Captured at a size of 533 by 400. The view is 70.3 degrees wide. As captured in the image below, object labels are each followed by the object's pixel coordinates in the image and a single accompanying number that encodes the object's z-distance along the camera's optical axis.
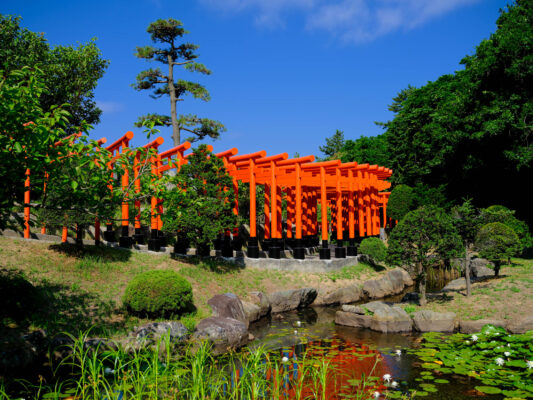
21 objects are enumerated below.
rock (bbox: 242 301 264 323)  11.54
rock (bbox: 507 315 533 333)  8.97
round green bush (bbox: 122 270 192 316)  9.59
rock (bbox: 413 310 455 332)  10.01
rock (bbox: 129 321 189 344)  7.86
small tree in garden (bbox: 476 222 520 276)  12.61
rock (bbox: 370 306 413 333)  10.23
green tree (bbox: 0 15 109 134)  24.72
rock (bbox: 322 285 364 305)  14.55
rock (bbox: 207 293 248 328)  10.87
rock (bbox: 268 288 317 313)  13.23
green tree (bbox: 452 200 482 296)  12.21
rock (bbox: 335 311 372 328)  10.72
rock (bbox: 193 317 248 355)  8.45
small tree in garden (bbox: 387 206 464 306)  11.25
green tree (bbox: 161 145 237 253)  14.14
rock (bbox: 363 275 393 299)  15.73
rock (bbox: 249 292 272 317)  12.53
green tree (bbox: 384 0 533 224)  18.56
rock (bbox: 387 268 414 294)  16.89
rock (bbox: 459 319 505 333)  9.55
